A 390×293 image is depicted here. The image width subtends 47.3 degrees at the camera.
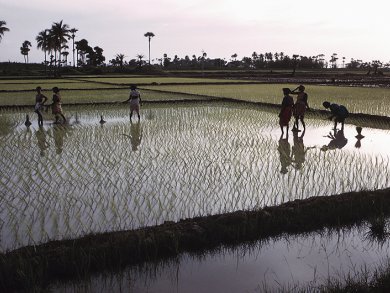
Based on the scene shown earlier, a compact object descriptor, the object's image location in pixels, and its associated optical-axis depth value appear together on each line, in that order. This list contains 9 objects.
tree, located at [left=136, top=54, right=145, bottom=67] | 65.75
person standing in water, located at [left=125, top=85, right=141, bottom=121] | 11.12
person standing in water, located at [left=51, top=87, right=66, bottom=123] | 11.00
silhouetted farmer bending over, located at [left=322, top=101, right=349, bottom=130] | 9.73
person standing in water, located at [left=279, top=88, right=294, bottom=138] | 9.05
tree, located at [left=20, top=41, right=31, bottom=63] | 63.78
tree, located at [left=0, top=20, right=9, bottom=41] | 41.66
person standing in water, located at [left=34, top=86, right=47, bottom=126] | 10.69
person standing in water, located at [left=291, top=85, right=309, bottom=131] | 9.79
